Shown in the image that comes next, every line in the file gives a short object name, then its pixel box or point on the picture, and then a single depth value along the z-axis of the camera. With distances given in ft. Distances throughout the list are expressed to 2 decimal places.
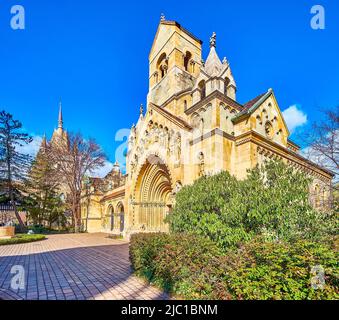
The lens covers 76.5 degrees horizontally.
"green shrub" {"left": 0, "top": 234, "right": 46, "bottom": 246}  51.43
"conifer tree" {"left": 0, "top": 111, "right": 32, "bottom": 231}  94.02
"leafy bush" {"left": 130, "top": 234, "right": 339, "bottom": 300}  11.28
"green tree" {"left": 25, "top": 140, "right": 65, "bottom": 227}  104.74
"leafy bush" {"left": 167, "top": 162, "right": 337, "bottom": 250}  19.25
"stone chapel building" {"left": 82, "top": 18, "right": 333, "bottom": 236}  41.91
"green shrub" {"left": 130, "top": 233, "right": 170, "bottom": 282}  21.74
